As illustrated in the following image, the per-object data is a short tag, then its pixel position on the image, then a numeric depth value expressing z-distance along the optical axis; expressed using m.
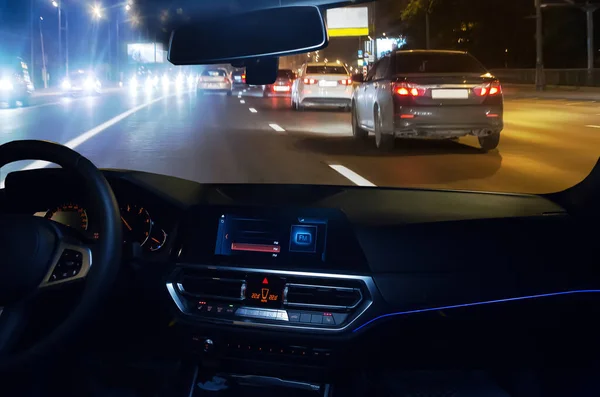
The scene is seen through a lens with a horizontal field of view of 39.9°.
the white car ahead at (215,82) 37.59
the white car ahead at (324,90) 25.34
